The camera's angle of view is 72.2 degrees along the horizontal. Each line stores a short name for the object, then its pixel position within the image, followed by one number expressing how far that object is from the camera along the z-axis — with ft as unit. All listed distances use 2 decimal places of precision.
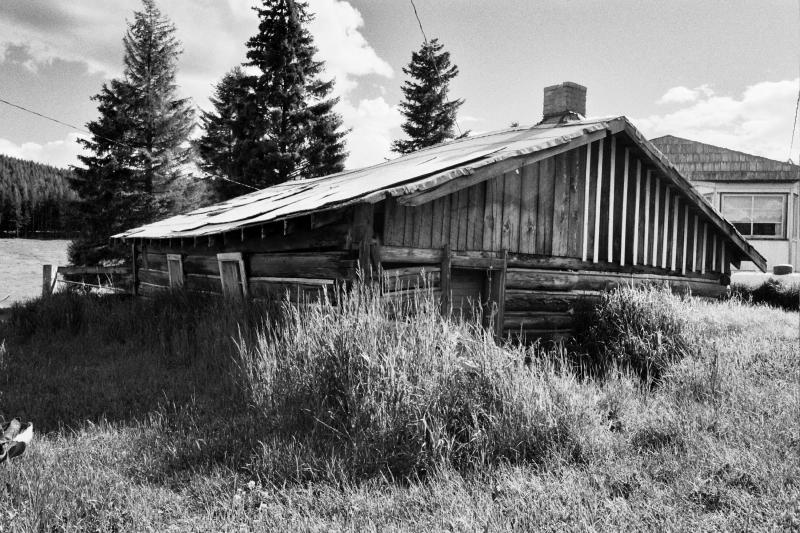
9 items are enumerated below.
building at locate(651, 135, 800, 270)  67.56
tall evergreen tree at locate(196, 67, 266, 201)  80.28
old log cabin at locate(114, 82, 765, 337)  26.84
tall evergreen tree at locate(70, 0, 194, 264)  79.61
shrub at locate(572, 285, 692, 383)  26.20
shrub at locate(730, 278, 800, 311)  51.72
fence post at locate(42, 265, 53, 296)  48.51
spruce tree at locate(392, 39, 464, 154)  98.94
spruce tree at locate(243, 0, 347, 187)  80.48
